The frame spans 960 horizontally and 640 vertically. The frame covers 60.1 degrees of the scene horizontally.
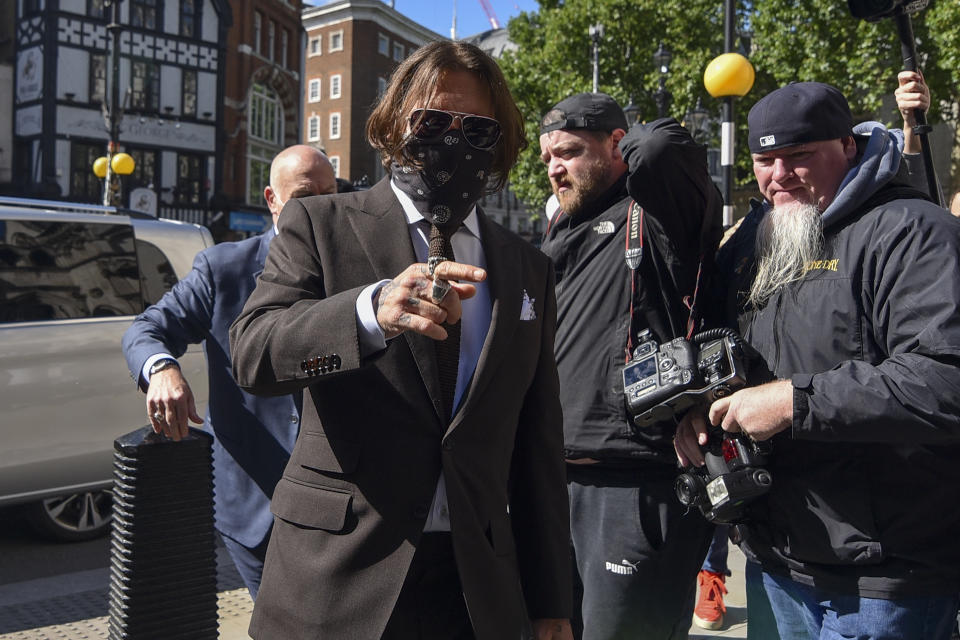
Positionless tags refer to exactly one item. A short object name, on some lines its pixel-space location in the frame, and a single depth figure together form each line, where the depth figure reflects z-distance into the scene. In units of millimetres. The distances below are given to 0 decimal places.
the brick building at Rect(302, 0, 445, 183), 54719
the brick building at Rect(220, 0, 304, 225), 38219
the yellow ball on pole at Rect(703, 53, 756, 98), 9812
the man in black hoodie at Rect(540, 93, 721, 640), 2646
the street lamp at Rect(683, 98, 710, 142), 18141
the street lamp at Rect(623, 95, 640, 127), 18094
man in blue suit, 3037
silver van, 4957
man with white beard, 1909
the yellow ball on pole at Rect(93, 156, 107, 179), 22109
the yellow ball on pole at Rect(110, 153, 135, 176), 18608
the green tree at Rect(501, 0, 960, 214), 20047
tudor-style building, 31219
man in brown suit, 1644
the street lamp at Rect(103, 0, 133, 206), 16969
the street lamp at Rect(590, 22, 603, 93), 26203
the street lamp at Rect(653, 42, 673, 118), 17495
